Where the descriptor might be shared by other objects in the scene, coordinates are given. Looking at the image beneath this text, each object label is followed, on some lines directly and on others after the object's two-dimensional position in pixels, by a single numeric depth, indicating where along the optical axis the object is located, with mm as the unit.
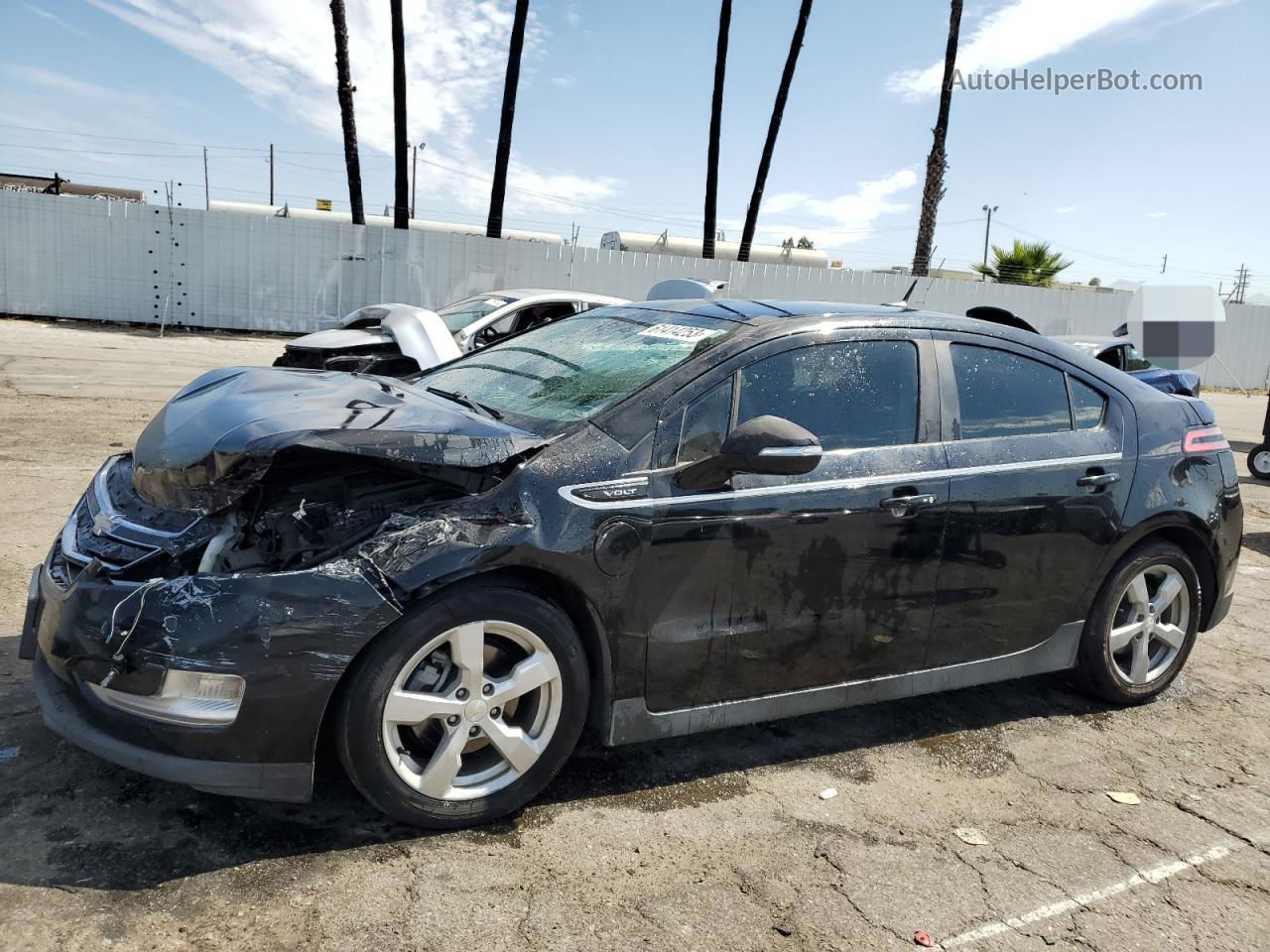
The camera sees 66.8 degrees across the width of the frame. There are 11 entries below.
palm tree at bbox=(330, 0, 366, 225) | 21234
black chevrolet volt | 2666
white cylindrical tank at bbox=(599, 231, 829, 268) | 28609
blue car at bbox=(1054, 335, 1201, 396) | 10602
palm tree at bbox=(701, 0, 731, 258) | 25516
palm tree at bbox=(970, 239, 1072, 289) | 29500
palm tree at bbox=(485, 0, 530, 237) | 21688
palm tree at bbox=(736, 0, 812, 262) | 26594
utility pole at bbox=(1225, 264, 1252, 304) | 31648
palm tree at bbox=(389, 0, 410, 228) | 21519
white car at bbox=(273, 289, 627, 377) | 7664
